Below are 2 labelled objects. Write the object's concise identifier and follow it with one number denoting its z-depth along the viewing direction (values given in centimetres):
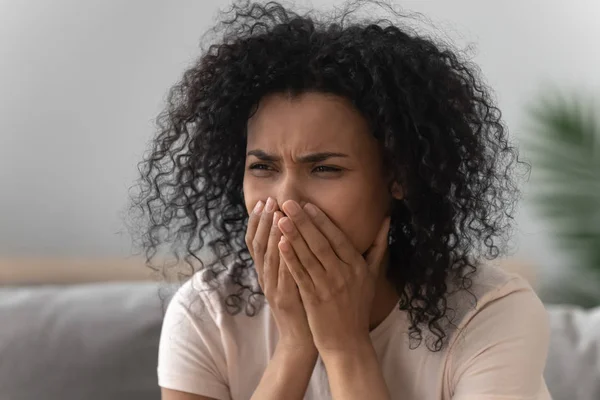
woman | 152
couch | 172
